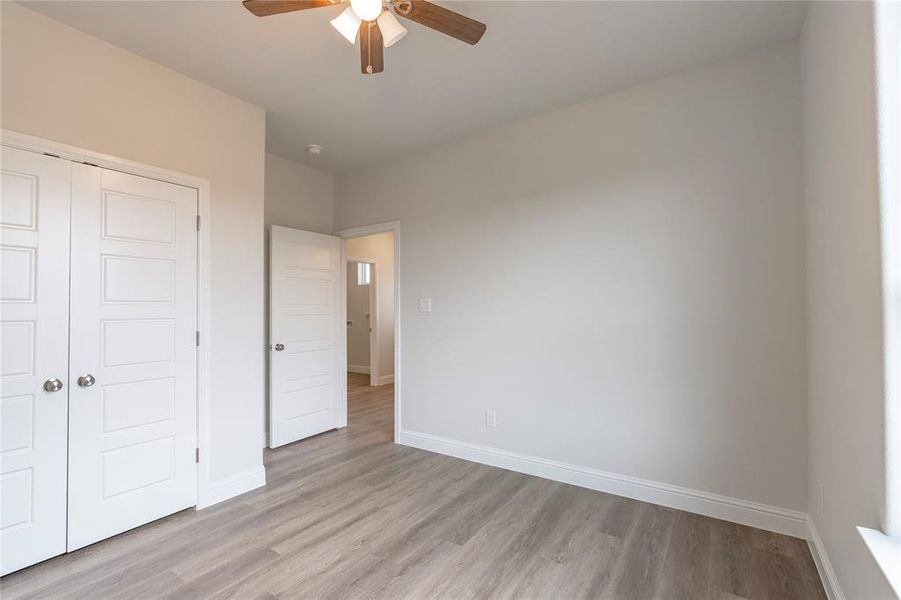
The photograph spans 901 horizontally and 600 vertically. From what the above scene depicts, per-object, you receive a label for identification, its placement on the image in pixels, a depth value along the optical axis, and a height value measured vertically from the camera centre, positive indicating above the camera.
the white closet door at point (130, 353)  2.16 -0.28
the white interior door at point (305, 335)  3.79 -0.31
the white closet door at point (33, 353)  1.92 -0.23
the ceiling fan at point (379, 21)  1.65 +1.26
